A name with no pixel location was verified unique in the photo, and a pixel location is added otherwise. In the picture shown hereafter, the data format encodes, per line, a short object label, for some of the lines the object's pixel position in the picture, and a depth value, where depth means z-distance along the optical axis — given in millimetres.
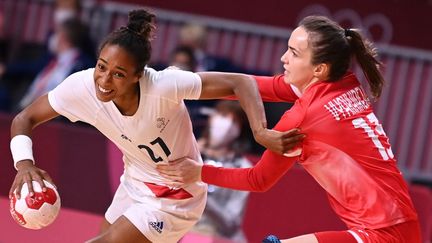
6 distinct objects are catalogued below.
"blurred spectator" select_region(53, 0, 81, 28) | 17687
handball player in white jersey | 9008
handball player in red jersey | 8422
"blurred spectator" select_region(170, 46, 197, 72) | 15633
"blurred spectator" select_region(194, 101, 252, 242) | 13906
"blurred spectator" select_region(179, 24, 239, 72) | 16469
